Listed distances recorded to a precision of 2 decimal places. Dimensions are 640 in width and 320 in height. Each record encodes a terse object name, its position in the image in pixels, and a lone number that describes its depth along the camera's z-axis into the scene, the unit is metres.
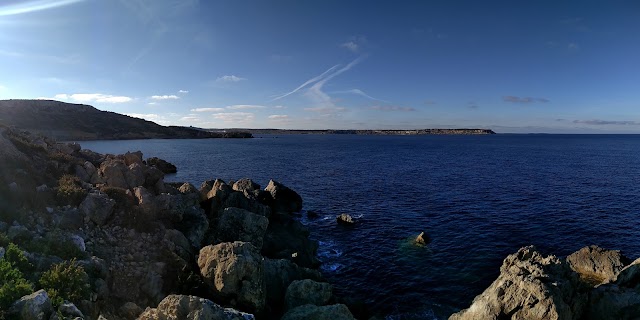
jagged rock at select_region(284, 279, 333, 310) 20.20
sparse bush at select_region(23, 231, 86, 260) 16.42
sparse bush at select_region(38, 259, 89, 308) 13.42
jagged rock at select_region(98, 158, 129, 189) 29.92
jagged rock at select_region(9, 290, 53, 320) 10.70
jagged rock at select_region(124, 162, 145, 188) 32.34
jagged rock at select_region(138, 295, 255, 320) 12.06
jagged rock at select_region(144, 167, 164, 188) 34.78
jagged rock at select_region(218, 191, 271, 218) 37.00
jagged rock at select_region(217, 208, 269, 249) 28.11
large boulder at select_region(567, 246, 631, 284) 28.42
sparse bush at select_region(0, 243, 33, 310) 11.34
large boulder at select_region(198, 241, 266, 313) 17.55
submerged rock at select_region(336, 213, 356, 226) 44.34
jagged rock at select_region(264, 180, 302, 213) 51.19
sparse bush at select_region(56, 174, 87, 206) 21.84
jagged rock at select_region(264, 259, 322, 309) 21.75
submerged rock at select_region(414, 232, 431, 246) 36.97
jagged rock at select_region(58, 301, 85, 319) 11.87
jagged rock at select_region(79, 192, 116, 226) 21.13
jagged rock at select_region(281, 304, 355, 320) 17.12
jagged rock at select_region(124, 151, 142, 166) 44.50
